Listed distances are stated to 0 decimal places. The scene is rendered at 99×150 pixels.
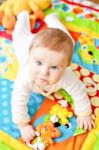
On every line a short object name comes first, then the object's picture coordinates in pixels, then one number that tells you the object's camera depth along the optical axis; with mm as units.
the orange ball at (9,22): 1458
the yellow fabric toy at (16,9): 1465
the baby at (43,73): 982
